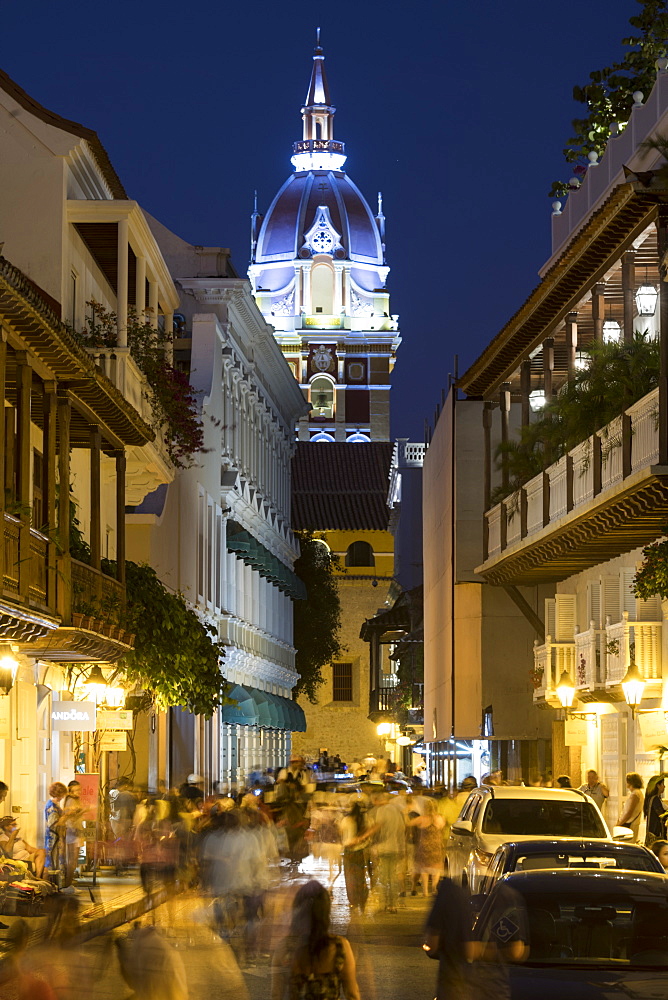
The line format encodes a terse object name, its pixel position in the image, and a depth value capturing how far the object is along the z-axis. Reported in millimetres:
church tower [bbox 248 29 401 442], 123125
